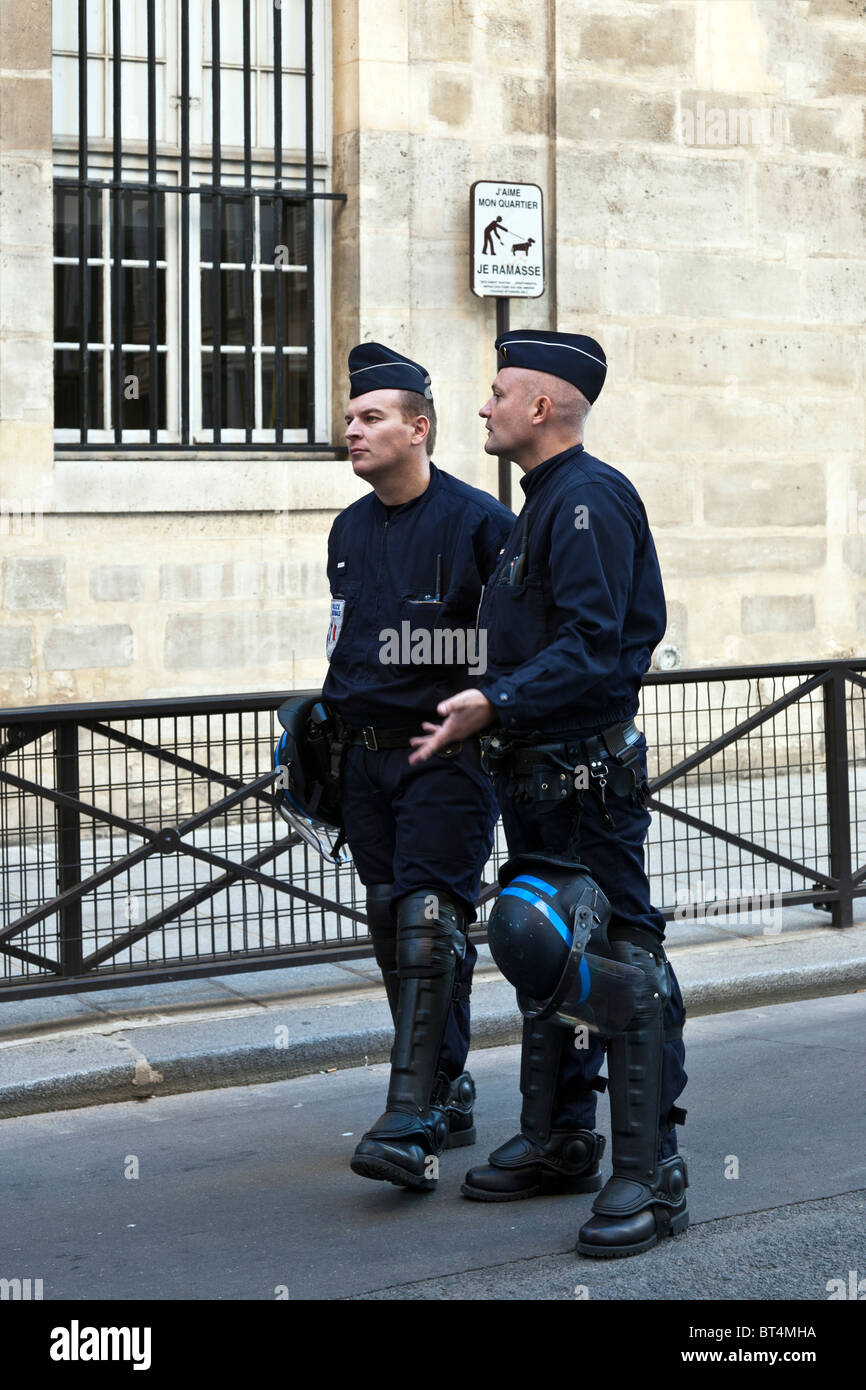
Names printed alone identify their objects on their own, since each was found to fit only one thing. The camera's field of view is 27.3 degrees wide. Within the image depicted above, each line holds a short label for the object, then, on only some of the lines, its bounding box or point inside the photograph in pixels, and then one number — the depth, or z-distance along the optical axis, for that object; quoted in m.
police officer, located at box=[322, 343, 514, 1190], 4.50
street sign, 10.14
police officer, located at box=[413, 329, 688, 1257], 3.98
